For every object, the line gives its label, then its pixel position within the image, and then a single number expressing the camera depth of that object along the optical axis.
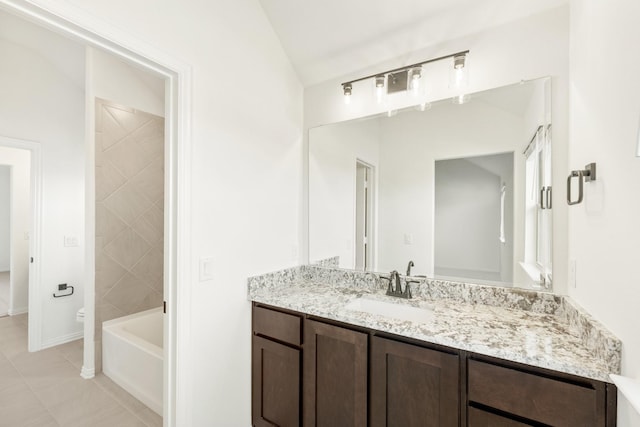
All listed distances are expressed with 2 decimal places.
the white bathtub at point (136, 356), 2.10
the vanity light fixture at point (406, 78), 1.62
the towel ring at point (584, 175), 1.08
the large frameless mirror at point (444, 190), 1.55
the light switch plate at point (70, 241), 3.27
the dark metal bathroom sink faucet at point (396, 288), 1.76
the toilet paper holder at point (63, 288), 3.16
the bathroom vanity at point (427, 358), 0.99
